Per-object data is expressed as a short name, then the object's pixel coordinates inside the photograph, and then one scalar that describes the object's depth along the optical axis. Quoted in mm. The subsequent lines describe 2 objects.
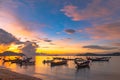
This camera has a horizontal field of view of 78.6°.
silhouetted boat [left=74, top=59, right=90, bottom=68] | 33706
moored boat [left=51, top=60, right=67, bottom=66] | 39042
